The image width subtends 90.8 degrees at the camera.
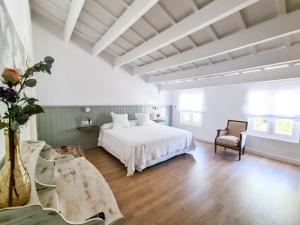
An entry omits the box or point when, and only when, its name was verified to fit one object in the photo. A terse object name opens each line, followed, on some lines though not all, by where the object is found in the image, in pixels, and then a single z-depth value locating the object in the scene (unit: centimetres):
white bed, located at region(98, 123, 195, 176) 285
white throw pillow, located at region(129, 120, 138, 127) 457
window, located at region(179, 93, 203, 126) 549
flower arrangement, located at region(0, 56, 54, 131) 64
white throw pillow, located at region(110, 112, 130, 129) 412
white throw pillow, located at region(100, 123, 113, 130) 401
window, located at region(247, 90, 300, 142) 354
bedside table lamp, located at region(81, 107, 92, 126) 398
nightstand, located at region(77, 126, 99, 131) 381
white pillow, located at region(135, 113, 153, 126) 469
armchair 367
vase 66
